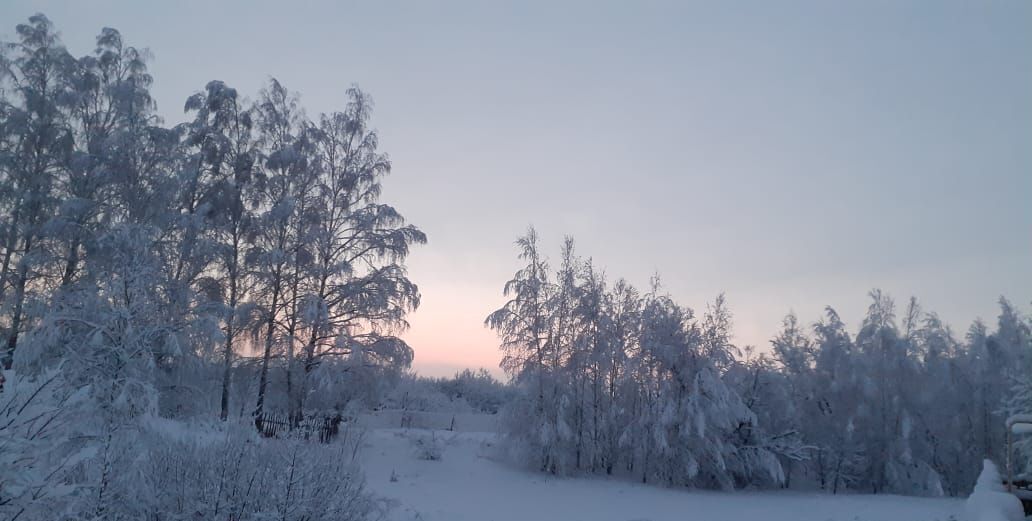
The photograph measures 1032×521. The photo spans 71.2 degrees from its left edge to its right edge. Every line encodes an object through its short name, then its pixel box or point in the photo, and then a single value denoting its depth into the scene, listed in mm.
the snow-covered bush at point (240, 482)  7781
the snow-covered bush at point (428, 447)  25906
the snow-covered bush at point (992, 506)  10539
